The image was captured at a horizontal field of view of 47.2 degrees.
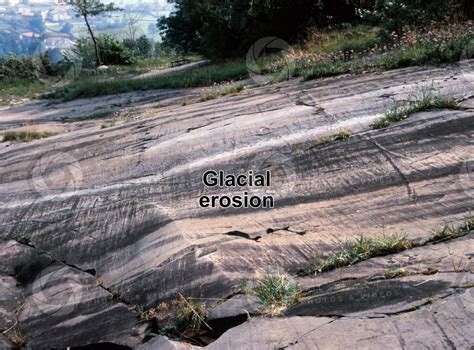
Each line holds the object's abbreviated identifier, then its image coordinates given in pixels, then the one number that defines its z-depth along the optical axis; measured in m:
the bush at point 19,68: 23.42
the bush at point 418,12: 11.20
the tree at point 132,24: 39.65
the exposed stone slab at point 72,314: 3.44
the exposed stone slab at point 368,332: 2.63
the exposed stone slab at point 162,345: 3.06
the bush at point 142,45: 35.54
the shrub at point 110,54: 26.23
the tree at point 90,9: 25.41
